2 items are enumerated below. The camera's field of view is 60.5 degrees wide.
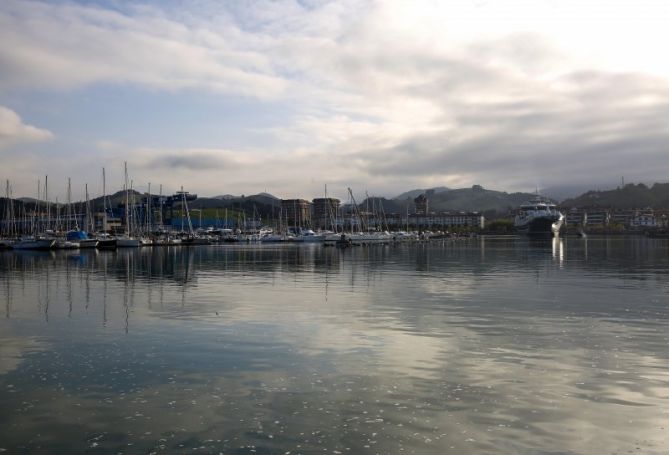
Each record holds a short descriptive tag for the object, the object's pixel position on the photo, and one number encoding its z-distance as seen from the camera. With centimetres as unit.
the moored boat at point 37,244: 12525
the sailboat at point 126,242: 13775
